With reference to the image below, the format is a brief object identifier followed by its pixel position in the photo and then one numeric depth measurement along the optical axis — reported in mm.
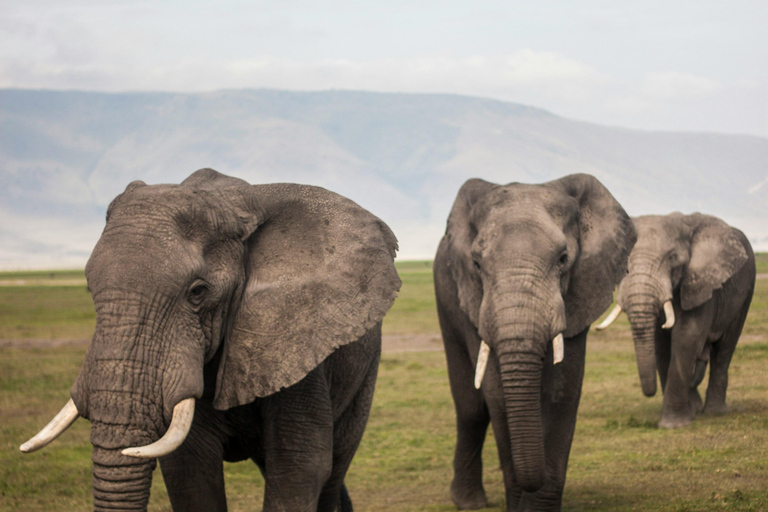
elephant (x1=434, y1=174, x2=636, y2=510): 13437
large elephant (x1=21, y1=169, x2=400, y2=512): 8328
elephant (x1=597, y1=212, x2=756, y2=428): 24219
